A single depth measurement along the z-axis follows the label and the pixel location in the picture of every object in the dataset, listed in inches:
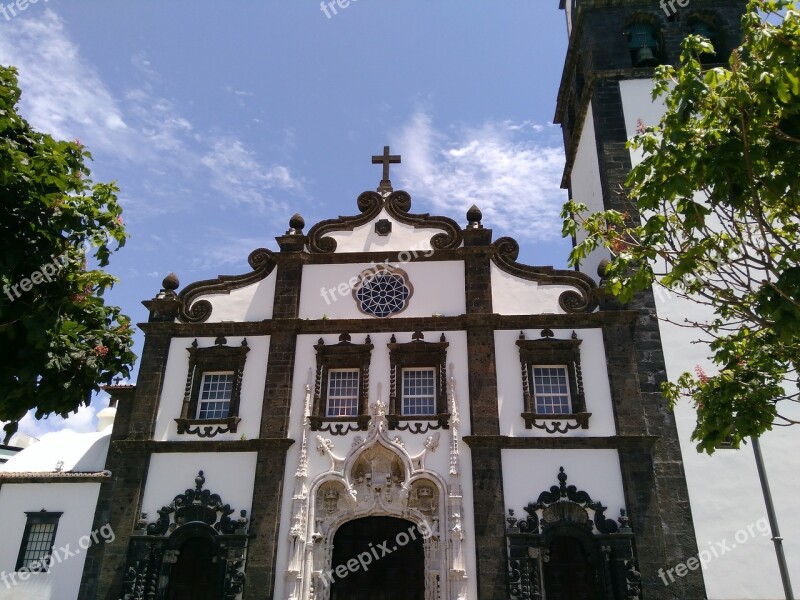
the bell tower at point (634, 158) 638.5
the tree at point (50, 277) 394.3
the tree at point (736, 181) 320.8
